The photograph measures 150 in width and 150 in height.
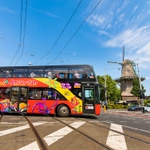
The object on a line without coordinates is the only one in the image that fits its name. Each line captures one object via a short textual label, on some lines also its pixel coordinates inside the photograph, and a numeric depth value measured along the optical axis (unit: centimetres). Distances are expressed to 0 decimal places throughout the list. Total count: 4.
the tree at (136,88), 4919
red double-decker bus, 1159
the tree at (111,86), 5569
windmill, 5769
